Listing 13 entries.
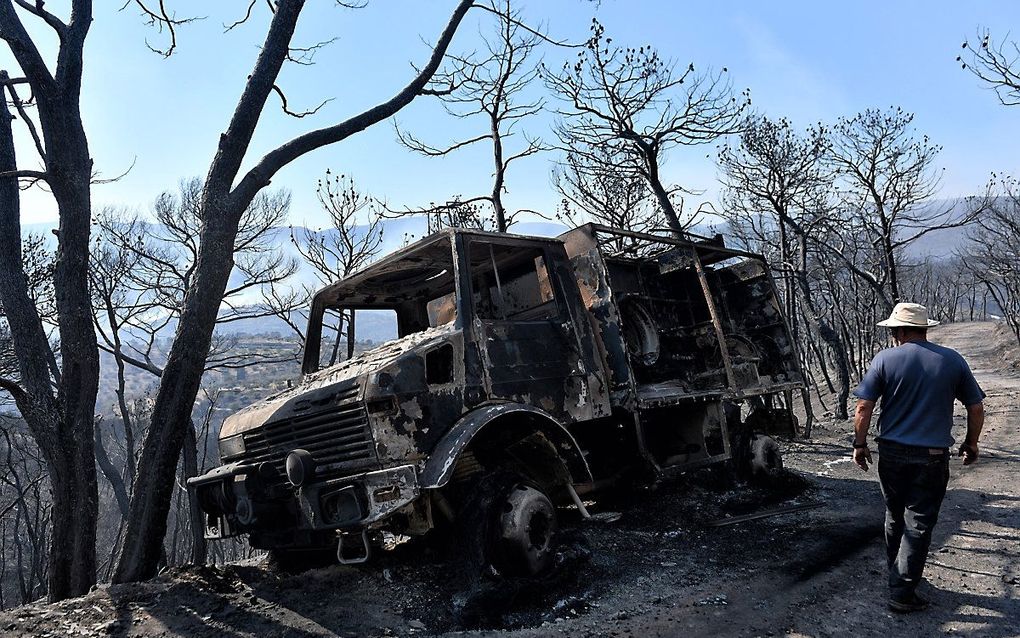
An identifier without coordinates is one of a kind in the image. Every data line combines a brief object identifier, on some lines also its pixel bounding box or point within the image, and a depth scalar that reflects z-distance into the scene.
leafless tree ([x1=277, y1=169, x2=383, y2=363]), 18.48
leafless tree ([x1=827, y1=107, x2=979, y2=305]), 17.55
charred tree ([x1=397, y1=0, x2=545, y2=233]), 13.93
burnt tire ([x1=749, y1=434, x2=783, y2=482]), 7.78
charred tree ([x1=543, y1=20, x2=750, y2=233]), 13.66
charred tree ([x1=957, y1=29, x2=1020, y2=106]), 10.86
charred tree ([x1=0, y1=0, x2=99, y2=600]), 5.95
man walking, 3.95
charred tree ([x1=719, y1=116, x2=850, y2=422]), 17.73
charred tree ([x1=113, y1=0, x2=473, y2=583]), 5.71
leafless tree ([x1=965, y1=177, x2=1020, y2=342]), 25.50
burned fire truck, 4.33
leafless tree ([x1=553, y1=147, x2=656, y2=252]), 17.48
